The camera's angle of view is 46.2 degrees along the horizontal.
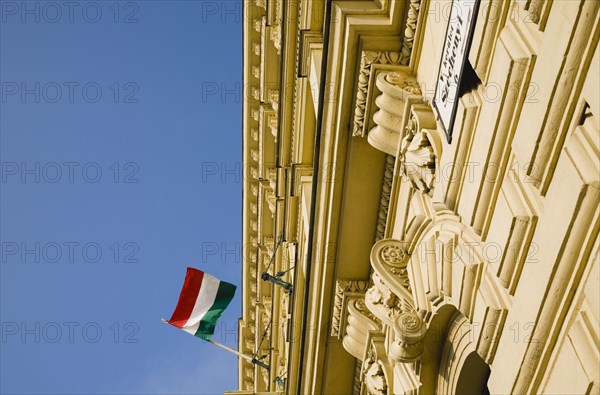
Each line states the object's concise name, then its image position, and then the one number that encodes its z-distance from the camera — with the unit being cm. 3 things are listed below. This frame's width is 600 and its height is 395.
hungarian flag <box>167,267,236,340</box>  1845
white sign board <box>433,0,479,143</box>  739
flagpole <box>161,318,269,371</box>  1850
